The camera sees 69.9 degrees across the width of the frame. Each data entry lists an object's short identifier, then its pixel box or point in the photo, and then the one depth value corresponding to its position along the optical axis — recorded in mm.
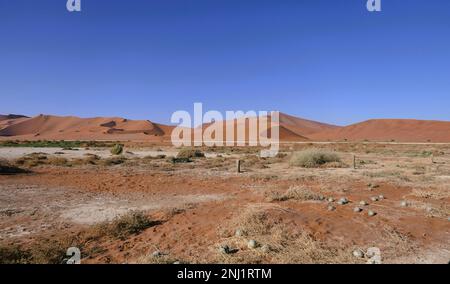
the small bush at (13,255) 4926
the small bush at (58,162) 19983
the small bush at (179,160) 22395
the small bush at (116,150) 30078
